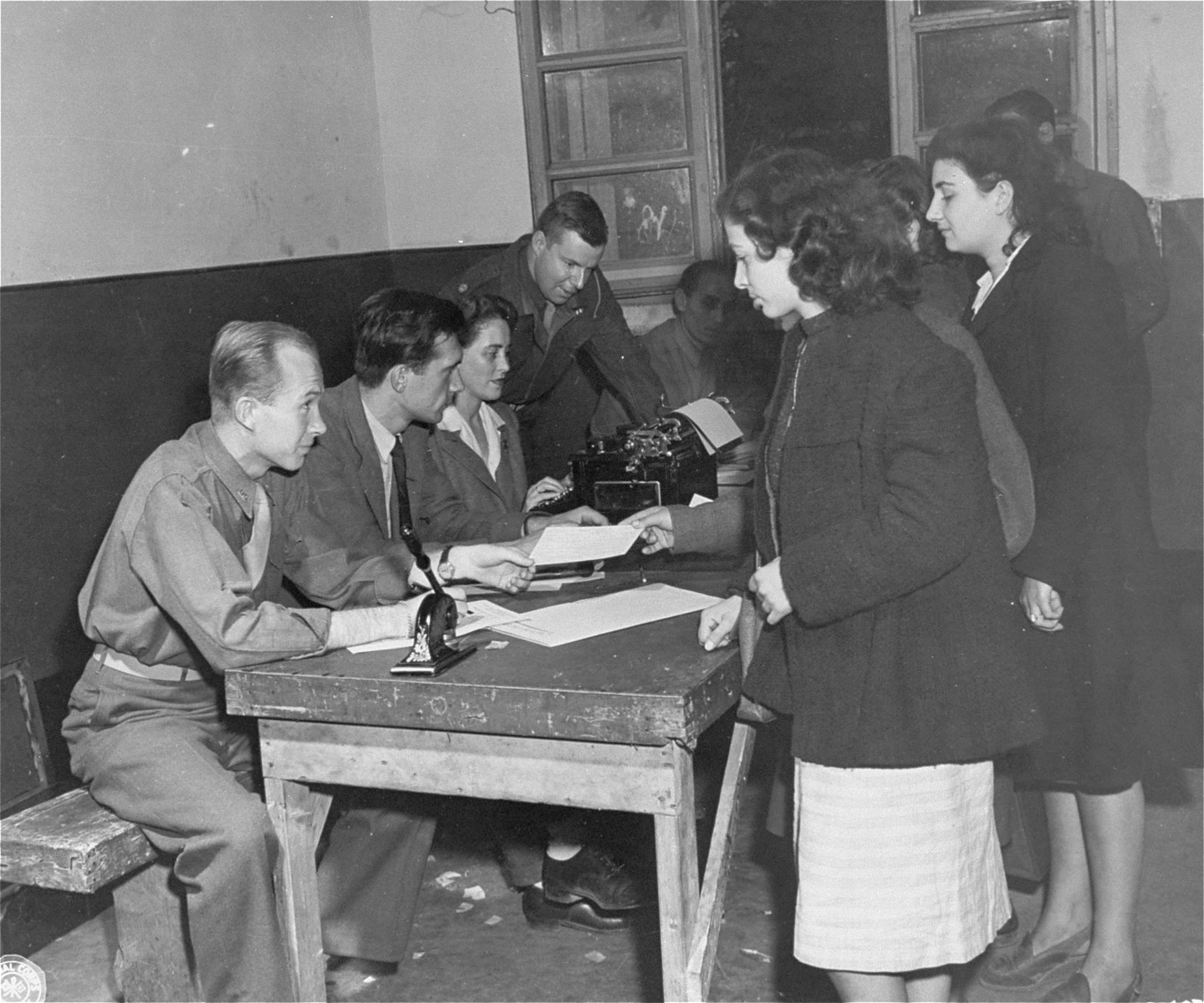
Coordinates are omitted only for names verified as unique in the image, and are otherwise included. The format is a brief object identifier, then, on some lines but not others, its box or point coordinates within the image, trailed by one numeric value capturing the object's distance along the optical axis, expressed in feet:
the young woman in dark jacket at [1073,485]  8.19
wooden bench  8.20
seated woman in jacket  12.42
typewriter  10.94
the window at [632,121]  18.71
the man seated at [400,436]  10.68
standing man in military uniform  14.94
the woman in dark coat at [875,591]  6.22
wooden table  6.96
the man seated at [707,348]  17.88
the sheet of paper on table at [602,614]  8.17
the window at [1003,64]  16.62
